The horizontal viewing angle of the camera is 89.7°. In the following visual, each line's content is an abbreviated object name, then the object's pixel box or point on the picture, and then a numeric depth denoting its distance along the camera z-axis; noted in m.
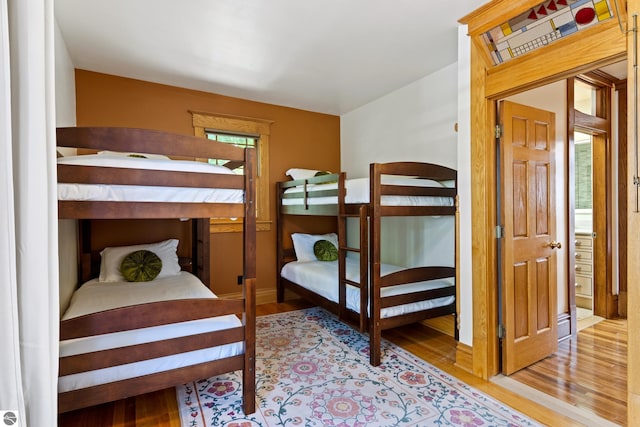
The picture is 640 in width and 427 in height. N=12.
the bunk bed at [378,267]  2.43
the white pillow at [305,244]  4.00
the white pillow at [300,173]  3.97
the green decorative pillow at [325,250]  3.88
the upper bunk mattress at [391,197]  2.56
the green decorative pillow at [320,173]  3.94
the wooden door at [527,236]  2.27
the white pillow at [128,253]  2.91
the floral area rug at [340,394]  1.81
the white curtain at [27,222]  1.05
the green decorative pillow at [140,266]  2.86
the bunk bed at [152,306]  1.49
